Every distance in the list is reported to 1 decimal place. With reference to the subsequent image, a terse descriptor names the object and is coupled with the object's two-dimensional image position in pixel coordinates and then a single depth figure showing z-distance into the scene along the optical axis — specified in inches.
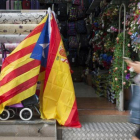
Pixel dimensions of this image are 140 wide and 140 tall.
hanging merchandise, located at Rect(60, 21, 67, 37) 396.2
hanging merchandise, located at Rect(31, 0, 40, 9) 273.7
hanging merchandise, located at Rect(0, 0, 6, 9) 276.8
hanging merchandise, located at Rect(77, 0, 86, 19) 392.8
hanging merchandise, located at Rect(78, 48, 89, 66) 415.8
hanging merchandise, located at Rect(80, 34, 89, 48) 402.9
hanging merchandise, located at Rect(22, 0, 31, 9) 271.1
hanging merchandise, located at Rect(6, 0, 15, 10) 269.7
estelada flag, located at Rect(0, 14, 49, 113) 181.0
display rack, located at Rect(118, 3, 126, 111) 220.4
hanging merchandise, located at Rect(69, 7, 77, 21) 395.2
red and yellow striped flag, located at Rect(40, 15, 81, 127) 190.9
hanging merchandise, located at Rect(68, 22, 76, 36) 401.1
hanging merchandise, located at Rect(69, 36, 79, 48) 406.0
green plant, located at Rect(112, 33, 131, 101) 215.9
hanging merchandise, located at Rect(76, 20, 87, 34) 397.4
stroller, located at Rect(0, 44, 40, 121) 185.5
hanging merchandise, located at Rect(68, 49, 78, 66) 421.4
